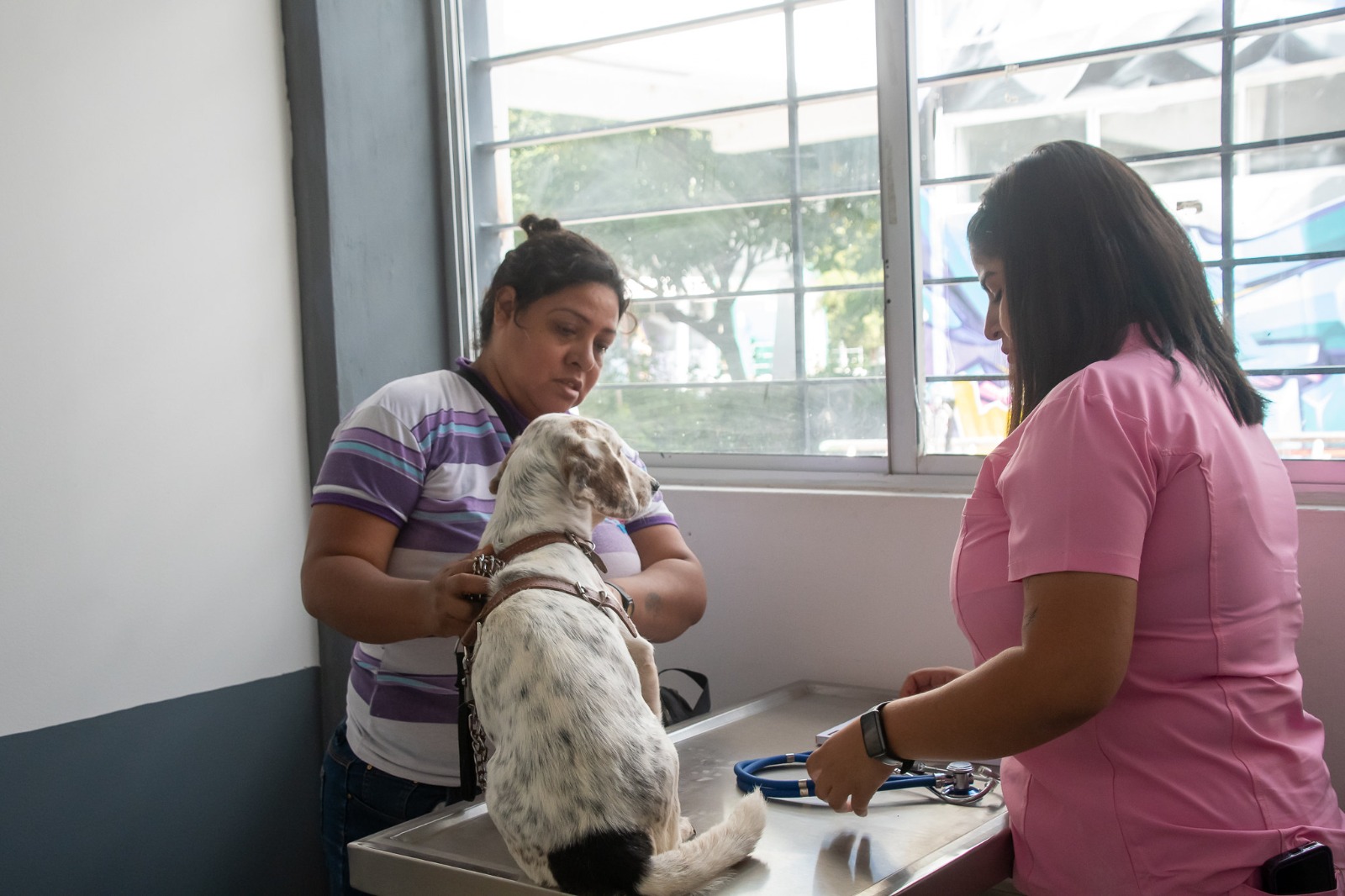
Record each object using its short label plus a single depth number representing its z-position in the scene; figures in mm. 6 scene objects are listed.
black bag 2191
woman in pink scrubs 1117
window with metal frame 1998
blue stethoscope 1612
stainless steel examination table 1342
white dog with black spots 1229
